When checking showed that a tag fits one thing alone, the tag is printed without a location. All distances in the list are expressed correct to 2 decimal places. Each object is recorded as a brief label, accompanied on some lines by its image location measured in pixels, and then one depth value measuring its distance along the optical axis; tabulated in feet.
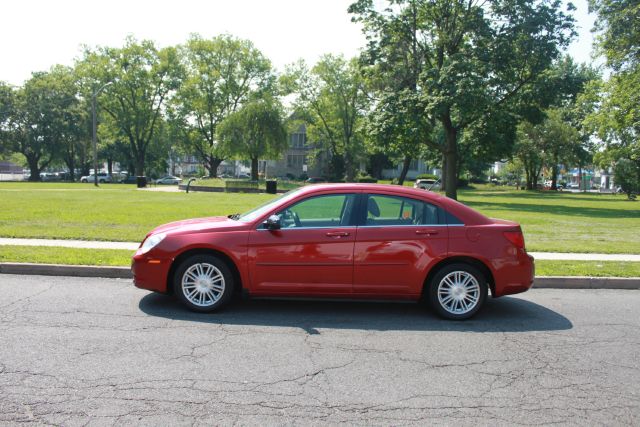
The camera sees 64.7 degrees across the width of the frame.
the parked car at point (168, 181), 230.34
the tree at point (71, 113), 223.92
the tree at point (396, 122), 100.32
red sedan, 19.25
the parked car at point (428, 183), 184.12
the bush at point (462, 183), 228.63
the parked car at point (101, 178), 233.55
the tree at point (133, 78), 208.95
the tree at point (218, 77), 213.05
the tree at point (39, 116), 220.64
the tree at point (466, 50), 93.86
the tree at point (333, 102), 197.57
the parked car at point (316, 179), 234.99
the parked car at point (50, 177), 252.21
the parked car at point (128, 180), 227.61
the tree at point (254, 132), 155.94
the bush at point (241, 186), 131.13
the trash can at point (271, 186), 126.52
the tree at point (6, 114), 218.59
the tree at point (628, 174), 176.24
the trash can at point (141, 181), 146.03
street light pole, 145.93
